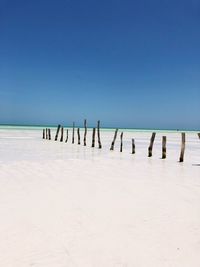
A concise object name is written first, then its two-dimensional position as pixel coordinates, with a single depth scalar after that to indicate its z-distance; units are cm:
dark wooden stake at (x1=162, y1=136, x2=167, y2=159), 1035
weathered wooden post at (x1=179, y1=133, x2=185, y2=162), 949
